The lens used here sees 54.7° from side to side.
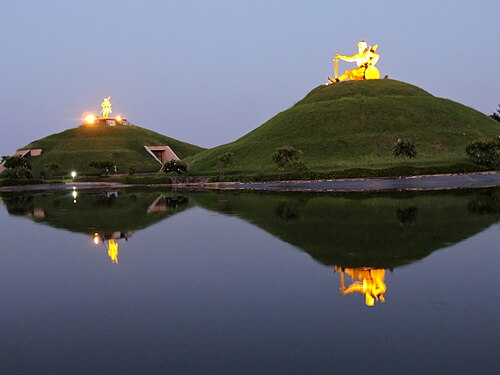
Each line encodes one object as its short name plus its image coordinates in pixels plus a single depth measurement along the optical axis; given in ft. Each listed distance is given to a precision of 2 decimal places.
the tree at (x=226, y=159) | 305.12
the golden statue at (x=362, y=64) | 377.30
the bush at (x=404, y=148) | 249.75
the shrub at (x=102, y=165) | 366.84
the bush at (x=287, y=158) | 253.85
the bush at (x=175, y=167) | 317.63
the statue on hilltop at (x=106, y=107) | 577.39
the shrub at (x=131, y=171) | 370.94
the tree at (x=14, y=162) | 377.91
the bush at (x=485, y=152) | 234.79
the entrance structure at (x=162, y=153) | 505.91
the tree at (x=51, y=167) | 388.98
